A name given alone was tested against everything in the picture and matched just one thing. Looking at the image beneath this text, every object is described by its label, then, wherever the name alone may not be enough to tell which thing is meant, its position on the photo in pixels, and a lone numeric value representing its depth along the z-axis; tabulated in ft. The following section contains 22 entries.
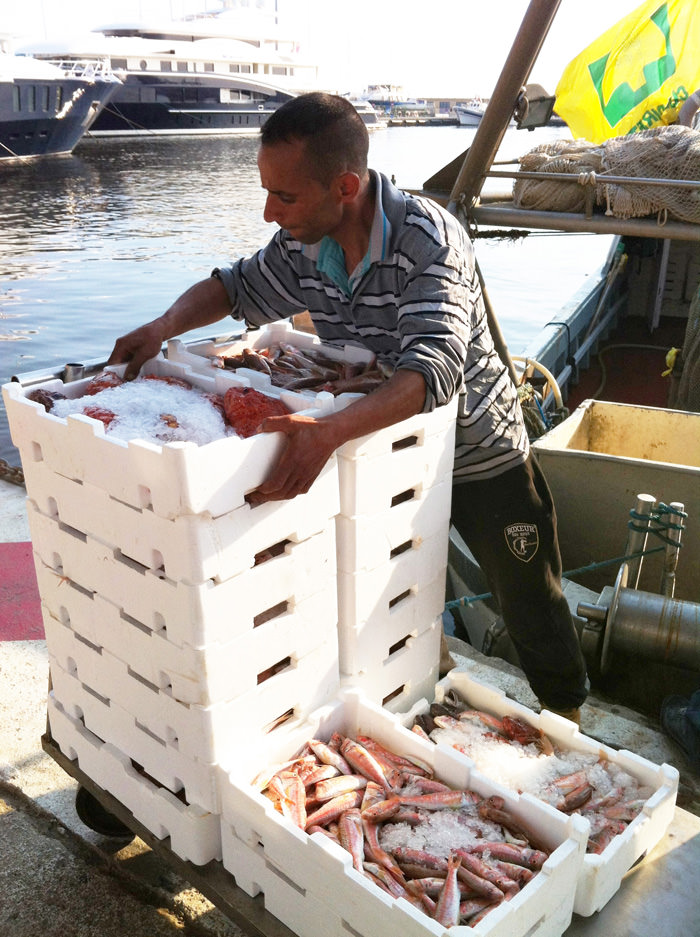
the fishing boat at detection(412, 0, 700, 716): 13.14
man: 7.30
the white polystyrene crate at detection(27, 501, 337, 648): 6.82
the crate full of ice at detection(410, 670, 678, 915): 7.30
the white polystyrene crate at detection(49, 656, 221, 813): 7.54
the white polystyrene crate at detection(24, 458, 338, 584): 6.54
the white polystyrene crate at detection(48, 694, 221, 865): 7.72
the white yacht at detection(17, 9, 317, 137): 212.23
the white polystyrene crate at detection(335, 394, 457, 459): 7.59
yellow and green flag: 23.91
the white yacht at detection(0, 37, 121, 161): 146.00
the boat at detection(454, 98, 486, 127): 355.38
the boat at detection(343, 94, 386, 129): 292.14
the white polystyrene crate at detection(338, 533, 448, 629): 8.30
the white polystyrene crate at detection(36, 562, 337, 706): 7.06
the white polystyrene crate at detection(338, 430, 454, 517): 7.79
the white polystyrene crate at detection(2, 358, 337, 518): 6.25
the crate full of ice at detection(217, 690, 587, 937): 6.35
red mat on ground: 14.35
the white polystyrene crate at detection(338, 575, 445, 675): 8.57
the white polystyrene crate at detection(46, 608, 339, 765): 7.32
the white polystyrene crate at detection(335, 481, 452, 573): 8.04
